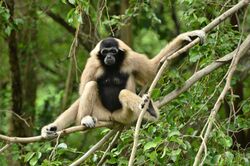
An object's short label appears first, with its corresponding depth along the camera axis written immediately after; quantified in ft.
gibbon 50.39
